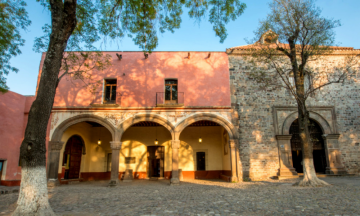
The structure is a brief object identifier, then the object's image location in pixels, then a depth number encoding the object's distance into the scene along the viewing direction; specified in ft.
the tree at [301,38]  31.58
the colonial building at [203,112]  39.78
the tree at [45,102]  15.26
